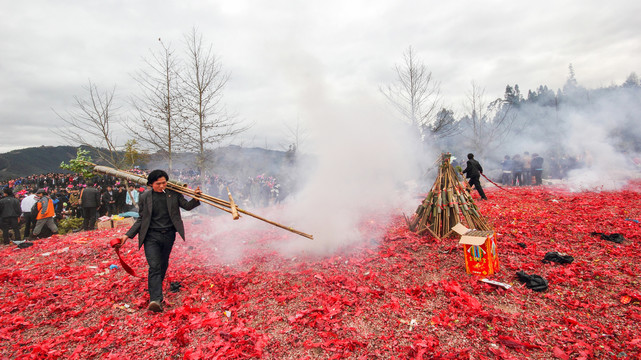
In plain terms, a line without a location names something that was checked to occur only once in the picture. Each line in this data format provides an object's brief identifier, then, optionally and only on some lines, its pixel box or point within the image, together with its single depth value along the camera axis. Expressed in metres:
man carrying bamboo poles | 4.18
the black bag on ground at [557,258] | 4.52
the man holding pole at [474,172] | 9.97
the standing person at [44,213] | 9.15
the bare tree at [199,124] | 10.82
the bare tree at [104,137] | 10.40
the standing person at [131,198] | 11.22
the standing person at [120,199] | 11.89
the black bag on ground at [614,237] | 5.29
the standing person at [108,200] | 11.73
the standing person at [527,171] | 16.16
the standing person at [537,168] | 15.52
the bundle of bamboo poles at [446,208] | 5.99
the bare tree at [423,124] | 14.30
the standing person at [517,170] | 16.39
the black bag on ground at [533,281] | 3.83
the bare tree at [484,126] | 18.44
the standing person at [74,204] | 11.94
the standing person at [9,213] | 8.56
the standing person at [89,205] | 9.83
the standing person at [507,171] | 17.34
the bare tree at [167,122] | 10.58
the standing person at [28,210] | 9.33
